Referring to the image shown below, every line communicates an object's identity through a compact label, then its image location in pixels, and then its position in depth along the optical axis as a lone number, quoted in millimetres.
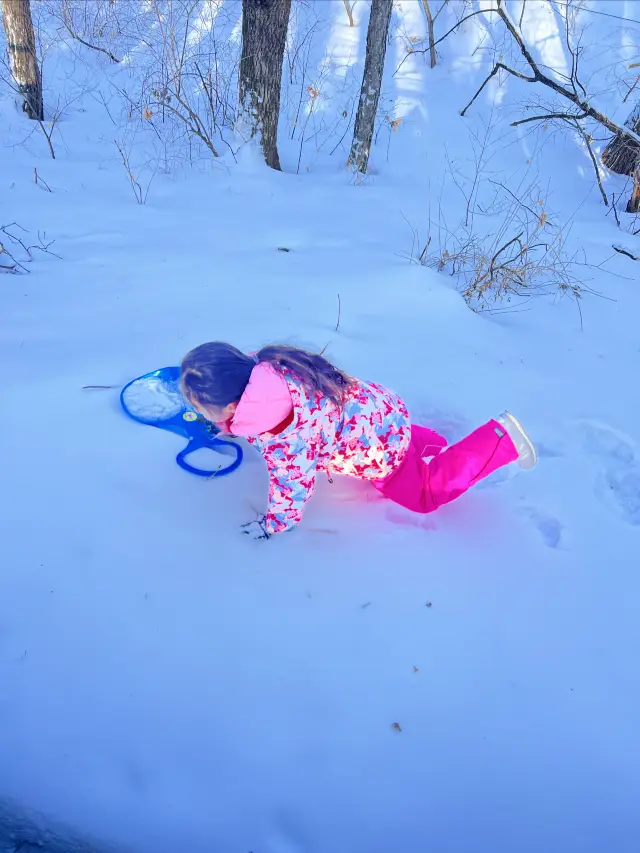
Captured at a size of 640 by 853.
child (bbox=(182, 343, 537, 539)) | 1366
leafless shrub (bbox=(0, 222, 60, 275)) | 2686
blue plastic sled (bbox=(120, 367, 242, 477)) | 1940
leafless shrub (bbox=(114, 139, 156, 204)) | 3691
